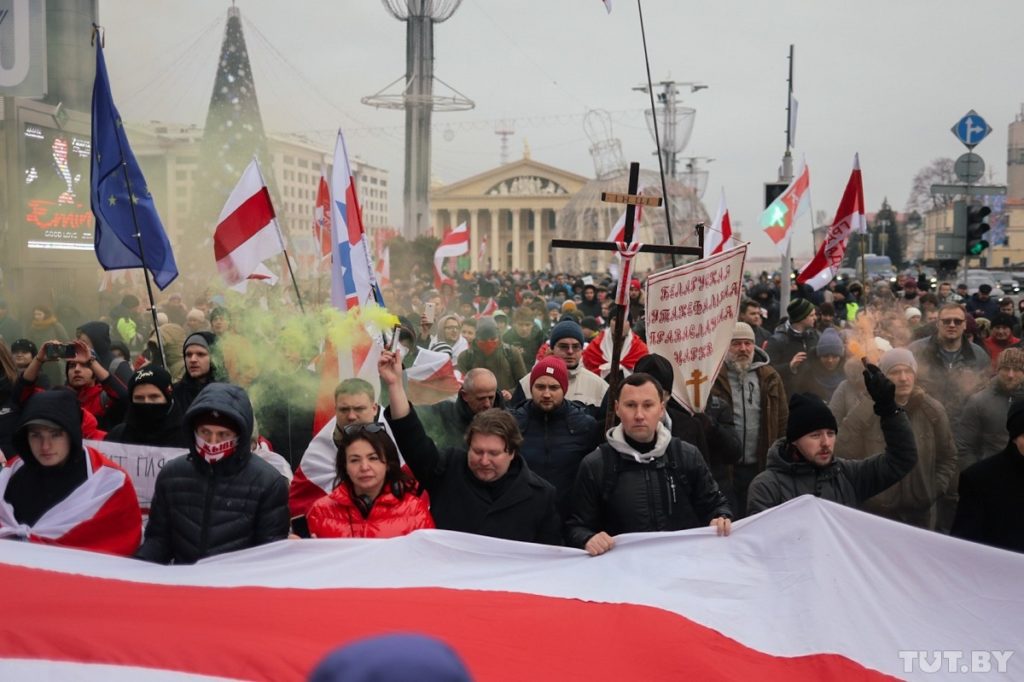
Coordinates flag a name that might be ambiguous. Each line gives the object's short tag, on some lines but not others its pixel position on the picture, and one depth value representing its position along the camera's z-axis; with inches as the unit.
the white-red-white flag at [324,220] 470.9
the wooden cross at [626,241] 223.8
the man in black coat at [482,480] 164.7
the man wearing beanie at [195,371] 234.8
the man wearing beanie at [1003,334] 367.9
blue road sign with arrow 478.3
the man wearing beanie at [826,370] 290.0
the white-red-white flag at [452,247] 757.9
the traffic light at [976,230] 494.9
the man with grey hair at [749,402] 251.6
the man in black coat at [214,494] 155.7
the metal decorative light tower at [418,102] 1796.3
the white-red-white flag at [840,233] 499.5
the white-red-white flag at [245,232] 318.3
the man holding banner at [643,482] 166.7
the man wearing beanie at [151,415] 200.1
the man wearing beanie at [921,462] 217.5
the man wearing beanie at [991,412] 240.4
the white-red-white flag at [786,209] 537.3
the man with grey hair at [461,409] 215.9
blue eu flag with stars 269.4
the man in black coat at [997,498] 160.4
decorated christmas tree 993.5
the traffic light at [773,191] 563.2
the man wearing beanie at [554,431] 203.2
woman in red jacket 158.4
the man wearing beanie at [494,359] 324.8
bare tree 1959.9
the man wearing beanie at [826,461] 166.7
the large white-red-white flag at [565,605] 133.2
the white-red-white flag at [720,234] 584.7
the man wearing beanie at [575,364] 269.3
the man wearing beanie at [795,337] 335.3
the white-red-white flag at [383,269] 660.7
